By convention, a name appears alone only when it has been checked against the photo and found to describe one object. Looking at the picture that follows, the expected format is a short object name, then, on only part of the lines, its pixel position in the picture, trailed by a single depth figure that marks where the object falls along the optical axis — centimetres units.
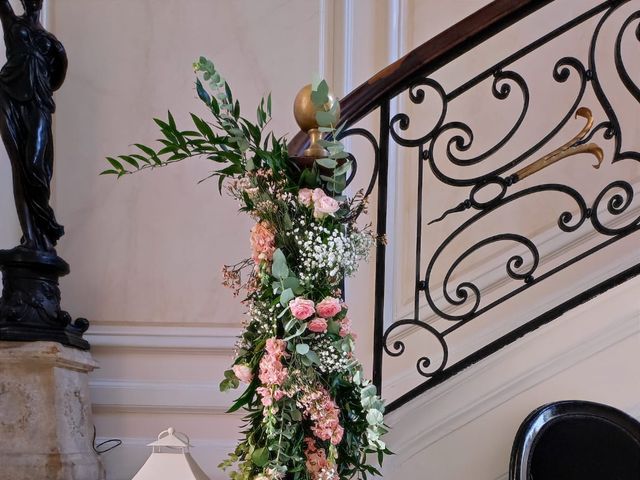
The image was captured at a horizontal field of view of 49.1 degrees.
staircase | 197
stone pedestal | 244
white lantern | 183
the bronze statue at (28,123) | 272
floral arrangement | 150
